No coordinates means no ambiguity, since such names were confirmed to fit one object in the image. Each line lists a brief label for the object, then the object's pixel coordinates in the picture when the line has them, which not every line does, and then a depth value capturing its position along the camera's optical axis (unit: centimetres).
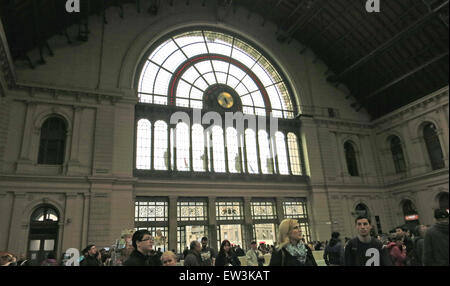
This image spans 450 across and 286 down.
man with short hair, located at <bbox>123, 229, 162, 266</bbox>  385
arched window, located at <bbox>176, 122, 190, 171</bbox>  2348
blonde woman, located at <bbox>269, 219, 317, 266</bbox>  396
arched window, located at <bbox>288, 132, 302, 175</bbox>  2692
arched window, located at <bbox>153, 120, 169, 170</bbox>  2286
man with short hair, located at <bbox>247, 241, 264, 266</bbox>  920
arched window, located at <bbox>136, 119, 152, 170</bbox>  2239
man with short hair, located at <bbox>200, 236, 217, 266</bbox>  893
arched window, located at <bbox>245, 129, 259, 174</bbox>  2552
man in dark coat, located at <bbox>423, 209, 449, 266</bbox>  366
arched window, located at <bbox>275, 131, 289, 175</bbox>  2655
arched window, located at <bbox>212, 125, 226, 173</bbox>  2456
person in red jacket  651
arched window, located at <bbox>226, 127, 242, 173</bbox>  2497
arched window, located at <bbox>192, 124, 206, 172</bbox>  2394
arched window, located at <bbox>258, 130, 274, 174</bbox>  2598
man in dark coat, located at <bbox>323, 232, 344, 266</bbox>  777
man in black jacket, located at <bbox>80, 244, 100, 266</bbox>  790
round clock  2599
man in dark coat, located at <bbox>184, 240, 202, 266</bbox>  666
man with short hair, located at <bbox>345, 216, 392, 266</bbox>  422
